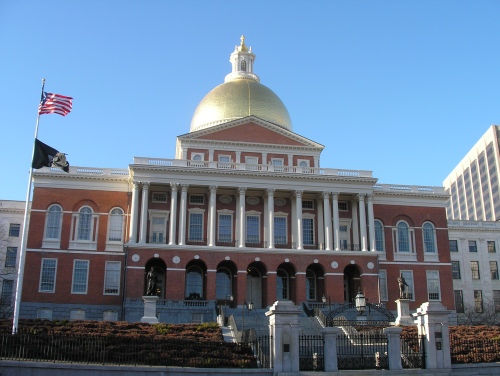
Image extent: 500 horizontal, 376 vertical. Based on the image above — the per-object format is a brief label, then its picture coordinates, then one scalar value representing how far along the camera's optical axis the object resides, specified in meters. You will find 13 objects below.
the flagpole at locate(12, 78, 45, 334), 31.17
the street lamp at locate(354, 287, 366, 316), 40.55
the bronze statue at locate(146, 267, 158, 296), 46.12
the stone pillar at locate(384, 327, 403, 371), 26.14
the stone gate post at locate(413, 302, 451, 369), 26.58
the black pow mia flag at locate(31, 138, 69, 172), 33.97
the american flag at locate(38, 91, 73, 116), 35.19
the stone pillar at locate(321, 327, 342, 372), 25.38
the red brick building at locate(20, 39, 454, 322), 52.72
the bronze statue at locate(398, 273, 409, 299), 48.47
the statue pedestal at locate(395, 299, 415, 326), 45.88
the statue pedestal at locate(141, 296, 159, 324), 44.36
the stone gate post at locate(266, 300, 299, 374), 25.00
